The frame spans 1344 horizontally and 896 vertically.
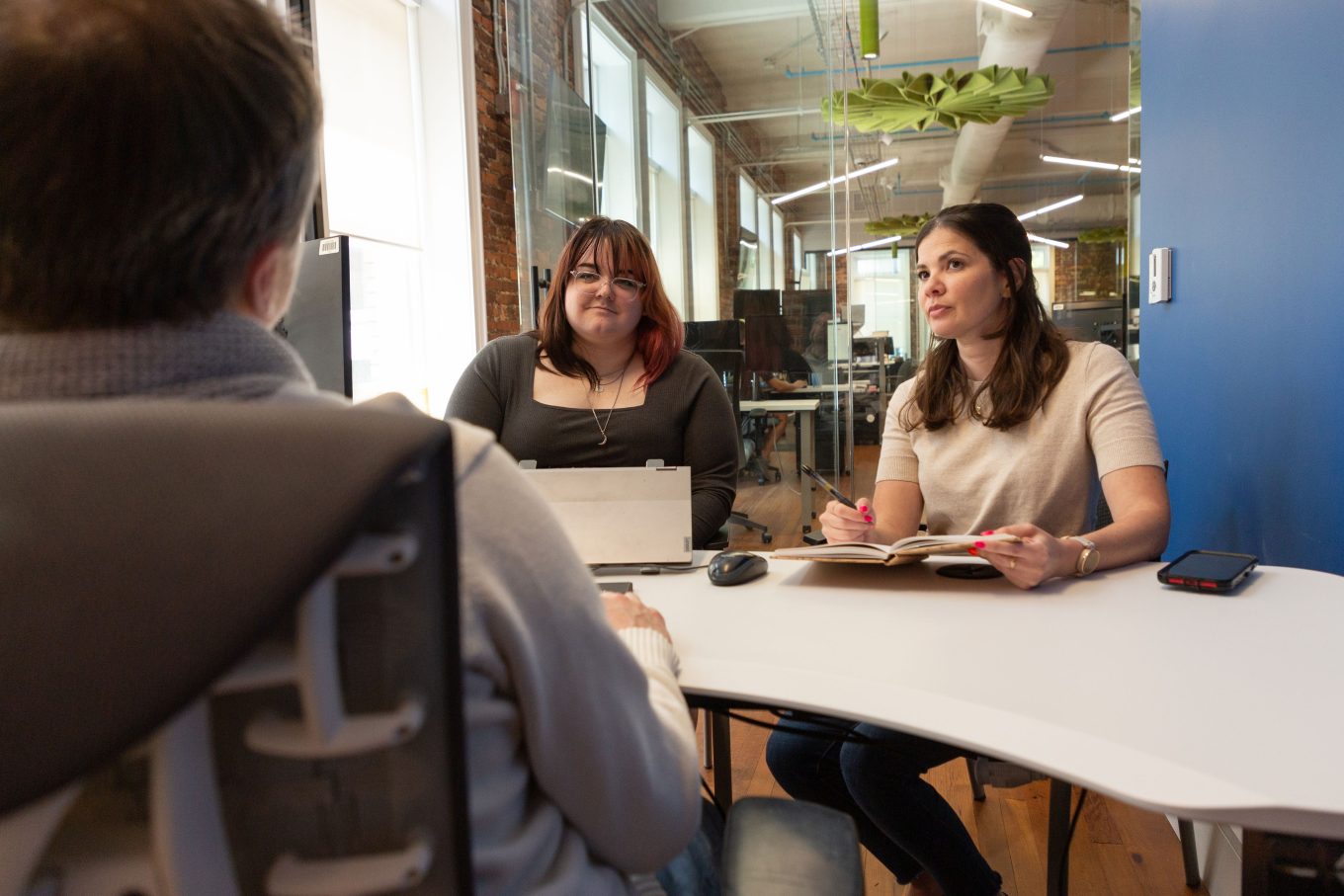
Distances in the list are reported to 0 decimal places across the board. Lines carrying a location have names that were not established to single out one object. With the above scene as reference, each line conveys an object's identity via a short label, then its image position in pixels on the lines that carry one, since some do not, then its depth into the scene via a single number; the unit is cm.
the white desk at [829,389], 545
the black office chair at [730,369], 534
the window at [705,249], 573
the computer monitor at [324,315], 145
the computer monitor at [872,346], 616
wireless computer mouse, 151
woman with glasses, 225
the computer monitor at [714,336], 539
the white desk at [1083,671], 82
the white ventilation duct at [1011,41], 675
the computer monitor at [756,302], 563
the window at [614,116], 558
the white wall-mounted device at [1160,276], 253
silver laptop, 161
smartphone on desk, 134
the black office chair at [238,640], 44
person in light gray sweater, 50
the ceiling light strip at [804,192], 548
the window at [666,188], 572
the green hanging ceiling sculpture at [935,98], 562
